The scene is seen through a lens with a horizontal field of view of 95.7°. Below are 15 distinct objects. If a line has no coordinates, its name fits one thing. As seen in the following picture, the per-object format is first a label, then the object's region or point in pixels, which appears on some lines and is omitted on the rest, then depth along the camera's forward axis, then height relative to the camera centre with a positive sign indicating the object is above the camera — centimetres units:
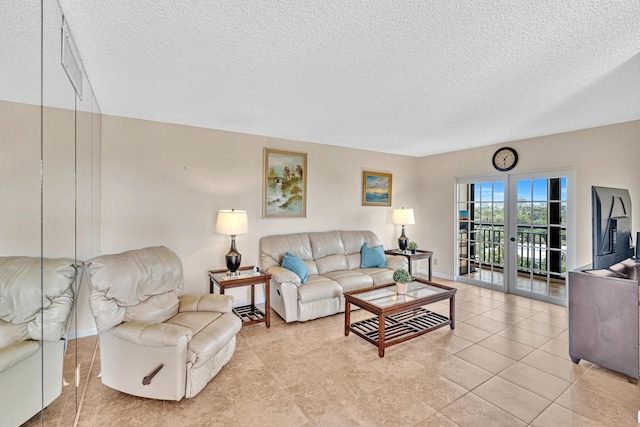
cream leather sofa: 344 -78
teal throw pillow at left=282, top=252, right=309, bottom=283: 360 -63
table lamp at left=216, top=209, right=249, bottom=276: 333 -13
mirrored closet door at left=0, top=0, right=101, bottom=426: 109 +25
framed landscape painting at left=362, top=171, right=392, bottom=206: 520 +50
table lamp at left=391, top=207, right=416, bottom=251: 518 -6
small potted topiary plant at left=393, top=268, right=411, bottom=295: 318 -71
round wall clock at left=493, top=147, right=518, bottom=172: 452 +91
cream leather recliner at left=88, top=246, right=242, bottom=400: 203 -89
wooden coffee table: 283 -100
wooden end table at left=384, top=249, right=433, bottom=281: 487 -66
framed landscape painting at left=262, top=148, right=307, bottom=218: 414 +47
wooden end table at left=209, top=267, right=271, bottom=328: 320 -75
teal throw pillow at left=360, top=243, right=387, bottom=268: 448 -66
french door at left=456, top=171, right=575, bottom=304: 411 -27
